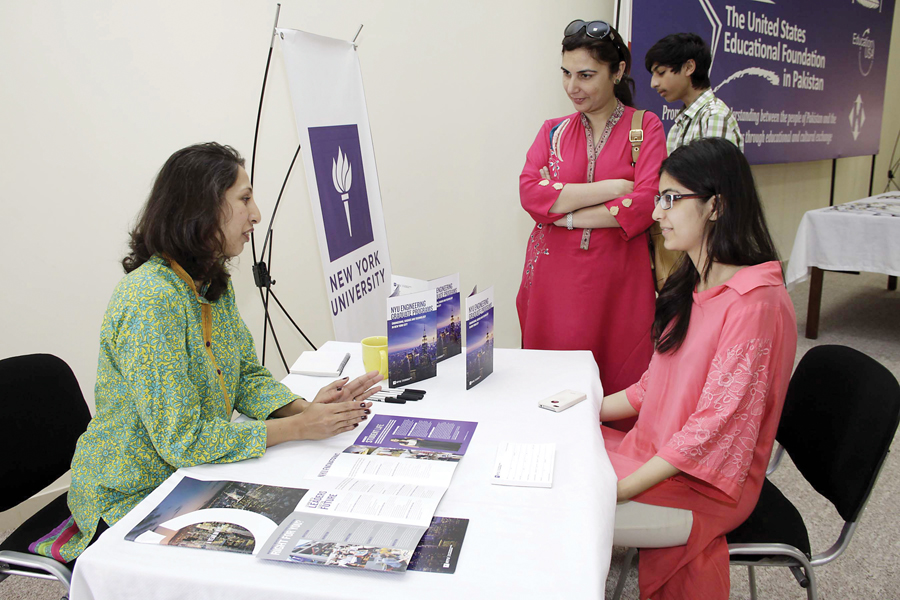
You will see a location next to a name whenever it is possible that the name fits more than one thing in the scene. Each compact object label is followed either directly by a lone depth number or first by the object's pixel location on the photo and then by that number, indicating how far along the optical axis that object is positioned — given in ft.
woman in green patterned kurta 3.97
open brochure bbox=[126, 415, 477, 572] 3.12
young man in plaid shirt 8.14
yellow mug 5.44
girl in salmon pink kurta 4.26
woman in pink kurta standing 6.48
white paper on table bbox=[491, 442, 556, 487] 3.73
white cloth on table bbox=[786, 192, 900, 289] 12.62
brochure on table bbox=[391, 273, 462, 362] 5.61
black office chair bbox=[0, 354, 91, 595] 4.88
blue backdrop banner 11.82
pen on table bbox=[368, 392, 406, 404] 4.97
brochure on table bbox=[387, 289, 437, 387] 5.16
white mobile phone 4.73
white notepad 5.68
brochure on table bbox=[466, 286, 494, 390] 5.05
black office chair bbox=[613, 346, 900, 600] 4.25
